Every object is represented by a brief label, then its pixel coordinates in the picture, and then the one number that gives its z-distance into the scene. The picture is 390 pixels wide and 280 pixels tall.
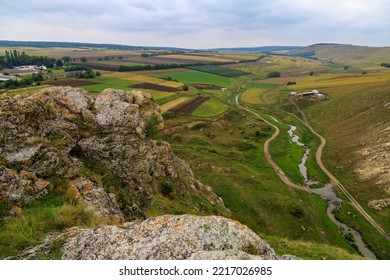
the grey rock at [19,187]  16.06
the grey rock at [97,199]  17.94
